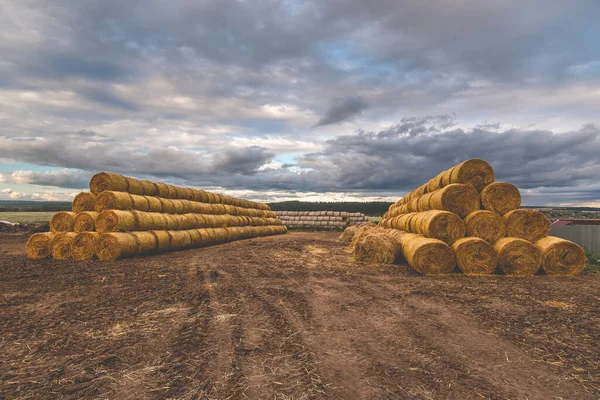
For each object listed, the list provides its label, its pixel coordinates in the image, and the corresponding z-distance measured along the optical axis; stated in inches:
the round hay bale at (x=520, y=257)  406.6
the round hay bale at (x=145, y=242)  524.4
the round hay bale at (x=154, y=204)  610.9
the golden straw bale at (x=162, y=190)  678.5
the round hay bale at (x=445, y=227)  434.6
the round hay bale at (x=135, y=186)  596.7
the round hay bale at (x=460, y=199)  448.1
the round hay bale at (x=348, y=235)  833.5
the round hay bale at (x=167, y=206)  647.1
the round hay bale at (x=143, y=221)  549.1
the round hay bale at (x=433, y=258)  413.1
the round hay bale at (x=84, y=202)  545.0
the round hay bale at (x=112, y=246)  486.3
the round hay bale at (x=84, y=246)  496.1
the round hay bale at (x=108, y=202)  532.4
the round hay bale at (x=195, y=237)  671.1
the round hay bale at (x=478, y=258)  409.4
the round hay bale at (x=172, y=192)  714.2
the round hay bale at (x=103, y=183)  552.7
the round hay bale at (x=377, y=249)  494.0
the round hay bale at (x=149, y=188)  634.8
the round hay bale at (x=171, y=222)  623.3
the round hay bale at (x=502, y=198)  441.1
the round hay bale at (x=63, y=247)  503.5
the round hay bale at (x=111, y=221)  506.6
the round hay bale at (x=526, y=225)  426.3
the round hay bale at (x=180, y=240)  608.7
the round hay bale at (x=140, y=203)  573.5
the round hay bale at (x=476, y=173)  462.3
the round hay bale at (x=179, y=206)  684.5
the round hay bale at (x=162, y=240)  570.6
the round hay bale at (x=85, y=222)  515.8
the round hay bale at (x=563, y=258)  405.1
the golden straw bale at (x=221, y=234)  782.4
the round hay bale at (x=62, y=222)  524.7
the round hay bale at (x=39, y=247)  510.6
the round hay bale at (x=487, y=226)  428.5
